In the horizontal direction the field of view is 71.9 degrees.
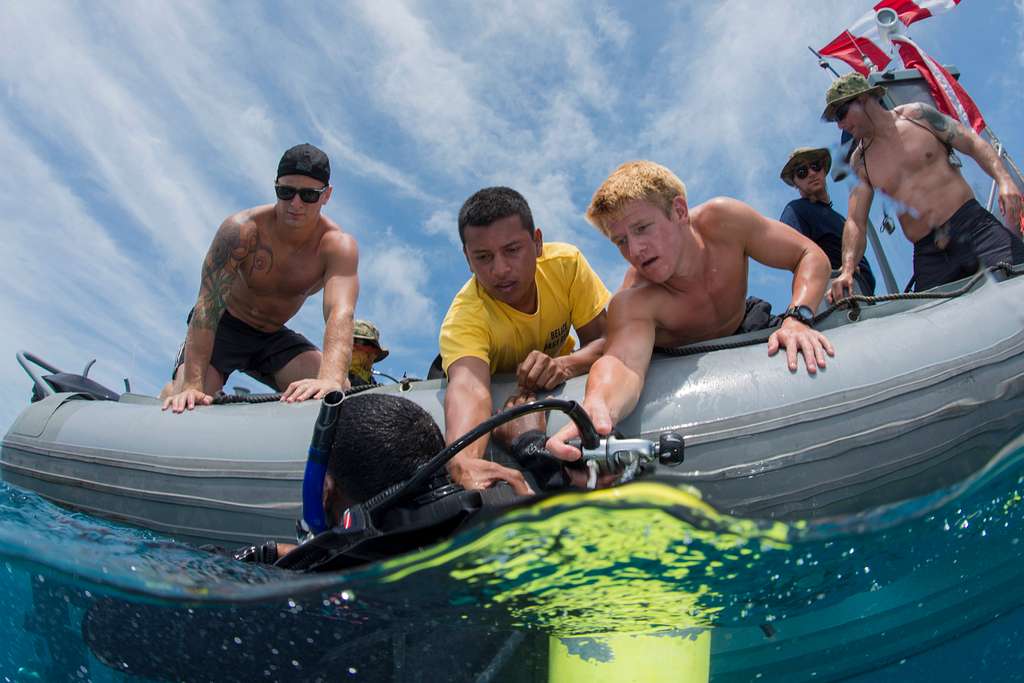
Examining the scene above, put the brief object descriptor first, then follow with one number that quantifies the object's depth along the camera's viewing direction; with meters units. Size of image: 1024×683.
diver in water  1.63
